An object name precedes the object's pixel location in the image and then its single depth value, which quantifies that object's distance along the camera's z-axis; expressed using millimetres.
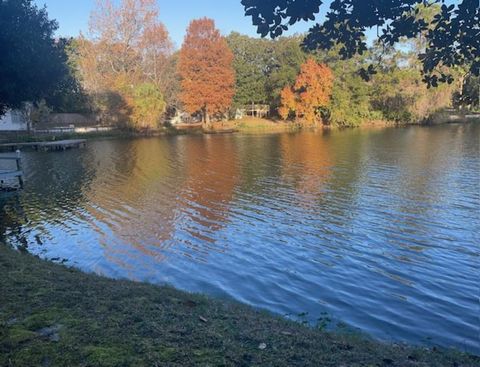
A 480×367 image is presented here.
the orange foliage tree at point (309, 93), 63406
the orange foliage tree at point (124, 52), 55500
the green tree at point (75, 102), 53281
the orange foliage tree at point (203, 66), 59594
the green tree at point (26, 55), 12398
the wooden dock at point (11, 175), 16925
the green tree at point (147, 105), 53062
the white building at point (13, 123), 51072
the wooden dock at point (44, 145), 39428
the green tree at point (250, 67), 68125
